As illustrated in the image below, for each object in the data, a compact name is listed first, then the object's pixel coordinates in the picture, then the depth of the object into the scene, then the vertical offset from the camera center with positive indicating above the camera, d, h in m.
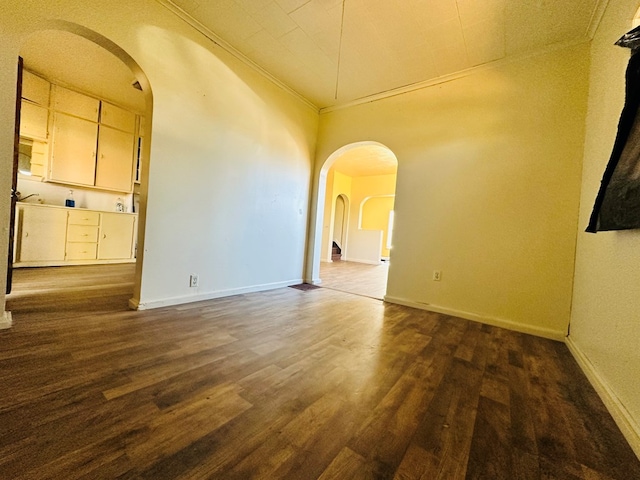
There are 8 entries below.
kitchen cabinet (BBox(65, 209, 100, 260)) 3.85 -0.27
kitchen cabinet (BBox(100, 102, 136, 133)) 4.30 +1.84
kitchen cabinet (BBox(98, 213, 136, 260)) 4.19 -0.29
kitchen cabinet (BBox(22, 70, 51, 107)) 3.52 +1.82
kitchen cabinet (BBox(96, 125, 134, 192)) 4.32 +1.09
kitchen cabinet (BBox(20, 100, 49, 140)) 3.58 +1.37
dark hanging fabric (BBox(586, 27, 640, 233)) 1.17 +0.50
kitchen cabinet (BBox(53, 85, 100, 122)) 3.84 +1.83
